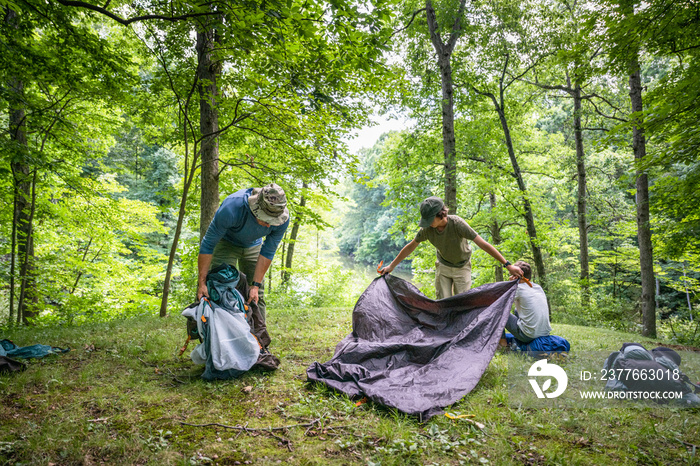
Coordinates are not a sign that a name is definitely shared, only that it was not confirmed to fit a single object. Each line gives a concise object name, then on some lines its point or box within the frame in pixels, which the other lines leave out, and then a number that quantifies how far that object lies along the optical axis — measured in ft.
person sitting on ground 12.03
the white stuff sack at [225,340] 9.75
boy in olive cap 13.10
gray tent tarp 8.93
